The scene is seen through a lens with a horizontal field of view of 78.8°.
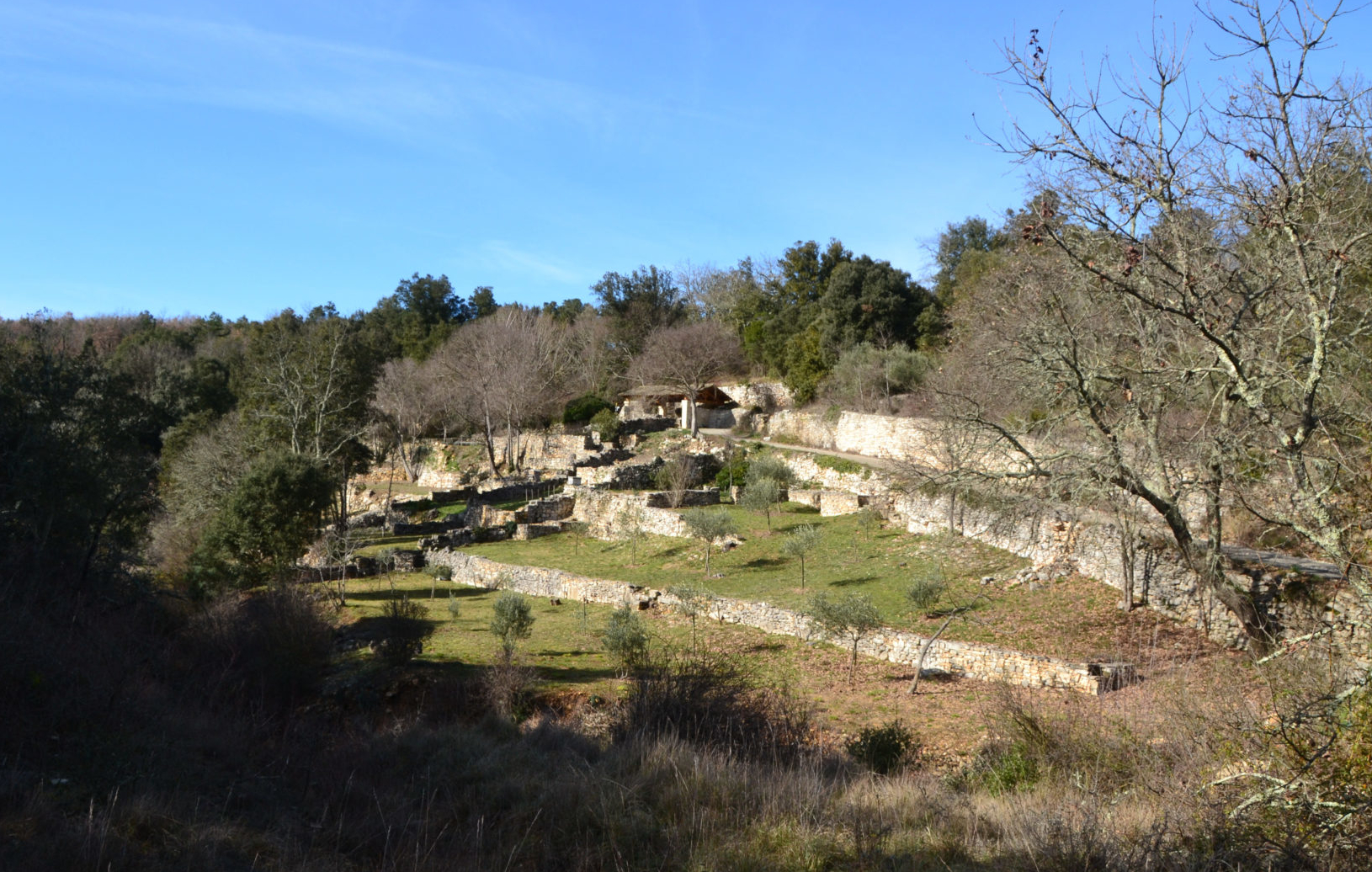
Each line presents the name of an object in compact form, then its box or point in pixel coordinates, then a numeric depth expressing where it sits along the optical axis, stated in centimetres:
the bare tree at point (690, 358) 4562
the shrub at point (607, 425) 4238
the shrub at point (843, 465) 3000
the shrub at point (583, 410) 4797
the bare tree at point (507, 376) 4244
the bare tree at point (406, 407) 4391
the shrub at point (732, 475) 3275
